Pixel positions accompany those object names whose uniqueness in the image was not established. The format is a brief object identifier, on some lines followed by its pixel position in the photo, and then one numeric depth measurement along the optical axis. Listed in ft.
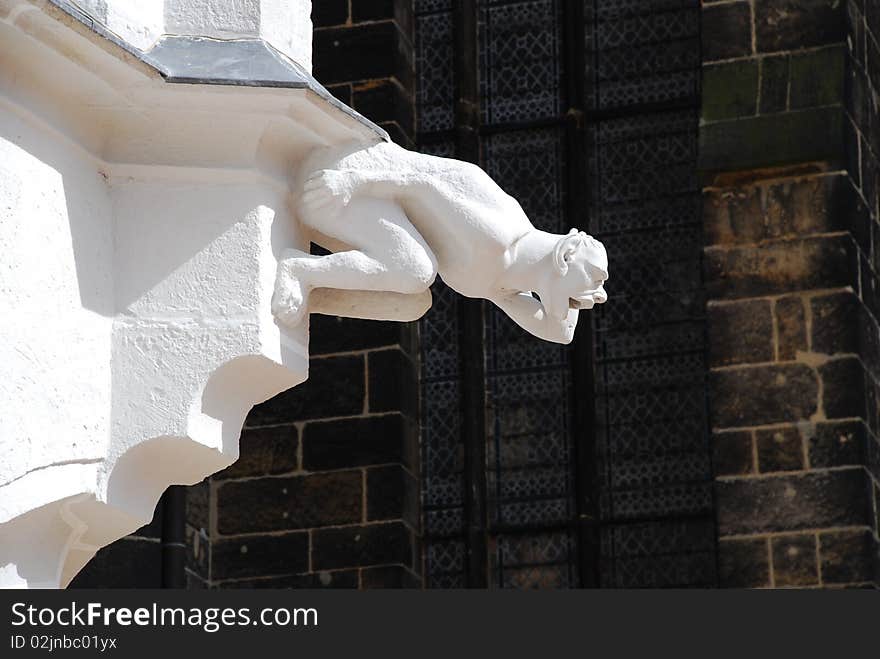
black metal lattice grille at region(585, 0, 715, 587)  61.00
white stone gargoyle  26.17
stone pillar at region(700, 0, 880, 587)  55.72
